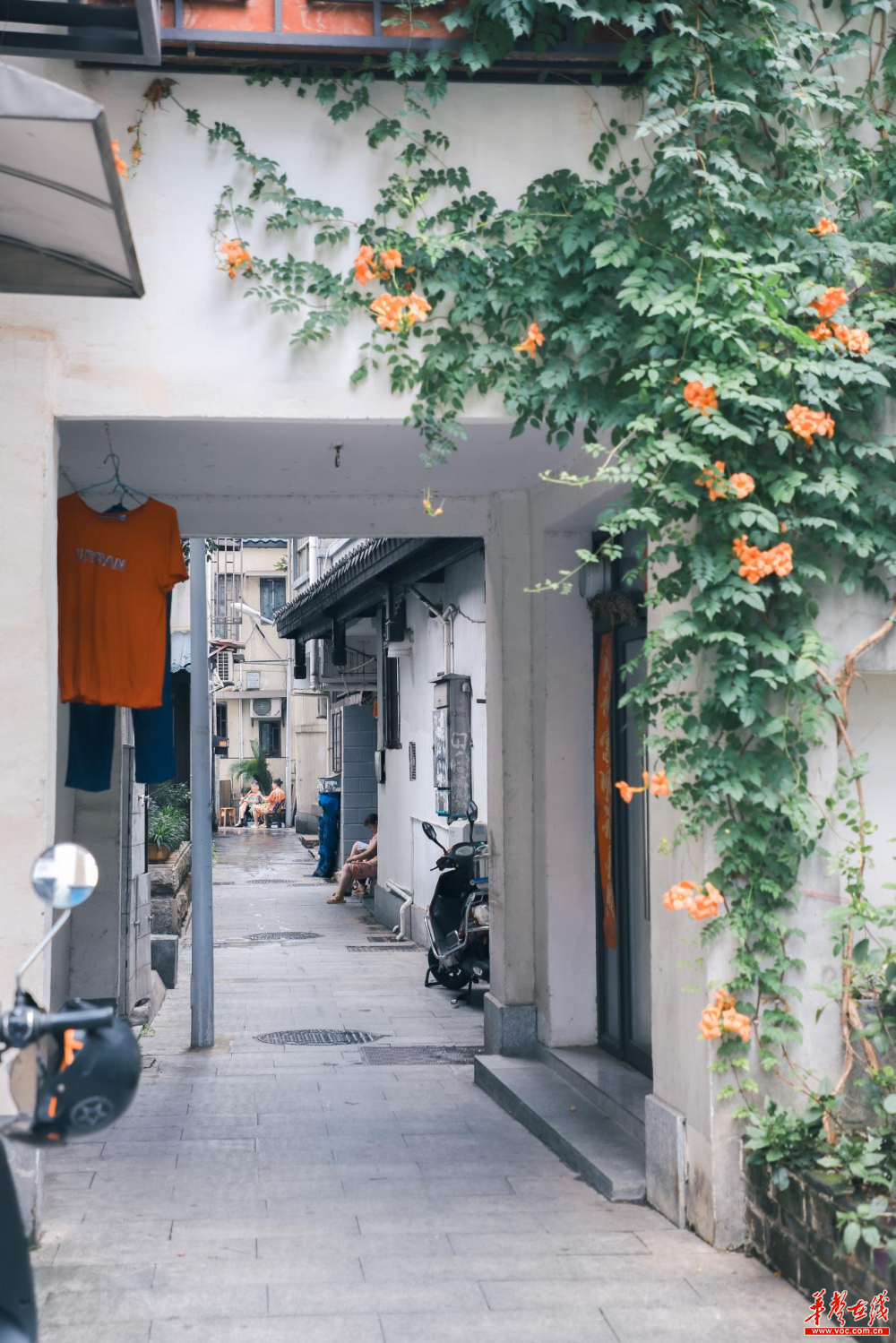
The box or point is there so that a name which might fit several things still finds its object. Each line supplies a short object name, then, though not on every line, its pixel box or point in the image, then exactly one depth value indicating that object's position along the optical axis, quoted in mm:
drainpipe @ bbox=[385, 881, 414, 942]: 15648
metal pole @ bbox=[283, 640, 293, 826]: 41781
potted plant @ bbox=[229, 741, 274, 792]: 43562
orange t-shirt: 6594
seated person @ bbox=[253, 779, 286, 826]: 41125
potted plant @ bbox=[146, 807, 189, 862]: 15234
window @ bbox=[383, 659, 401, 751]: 17062
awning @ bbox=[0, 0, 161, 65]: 5246
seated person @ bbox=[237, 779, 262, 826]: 41719
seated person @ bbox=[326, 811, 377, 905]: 19266
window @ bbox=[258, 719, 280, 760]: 48531
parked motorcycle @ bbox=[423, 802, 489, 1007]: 10750
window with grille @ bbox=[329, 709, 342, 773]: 27059
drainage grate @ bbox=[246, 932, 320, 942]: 16125
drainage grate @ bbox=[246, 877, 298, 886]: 23397
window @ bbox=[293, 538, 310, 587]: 29661
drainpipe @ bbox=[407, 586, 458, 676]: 13596
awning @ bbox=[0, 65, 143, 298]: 4062
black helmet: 2715
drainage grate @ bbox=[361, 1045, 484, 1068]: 9133
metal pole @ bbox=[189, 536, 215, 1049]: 9367
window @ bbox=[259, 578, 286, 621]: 46688
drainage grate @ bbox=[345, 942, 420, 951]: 15117
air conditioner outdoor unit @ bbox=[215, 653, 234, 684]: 46688
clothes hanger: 6843
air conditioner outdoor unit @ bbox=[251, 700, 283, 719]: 48156
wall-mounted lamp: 7941
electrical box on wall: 13016
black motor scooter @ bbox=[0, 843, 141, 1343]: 2723
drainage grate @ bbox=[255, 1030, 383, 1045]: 9789
